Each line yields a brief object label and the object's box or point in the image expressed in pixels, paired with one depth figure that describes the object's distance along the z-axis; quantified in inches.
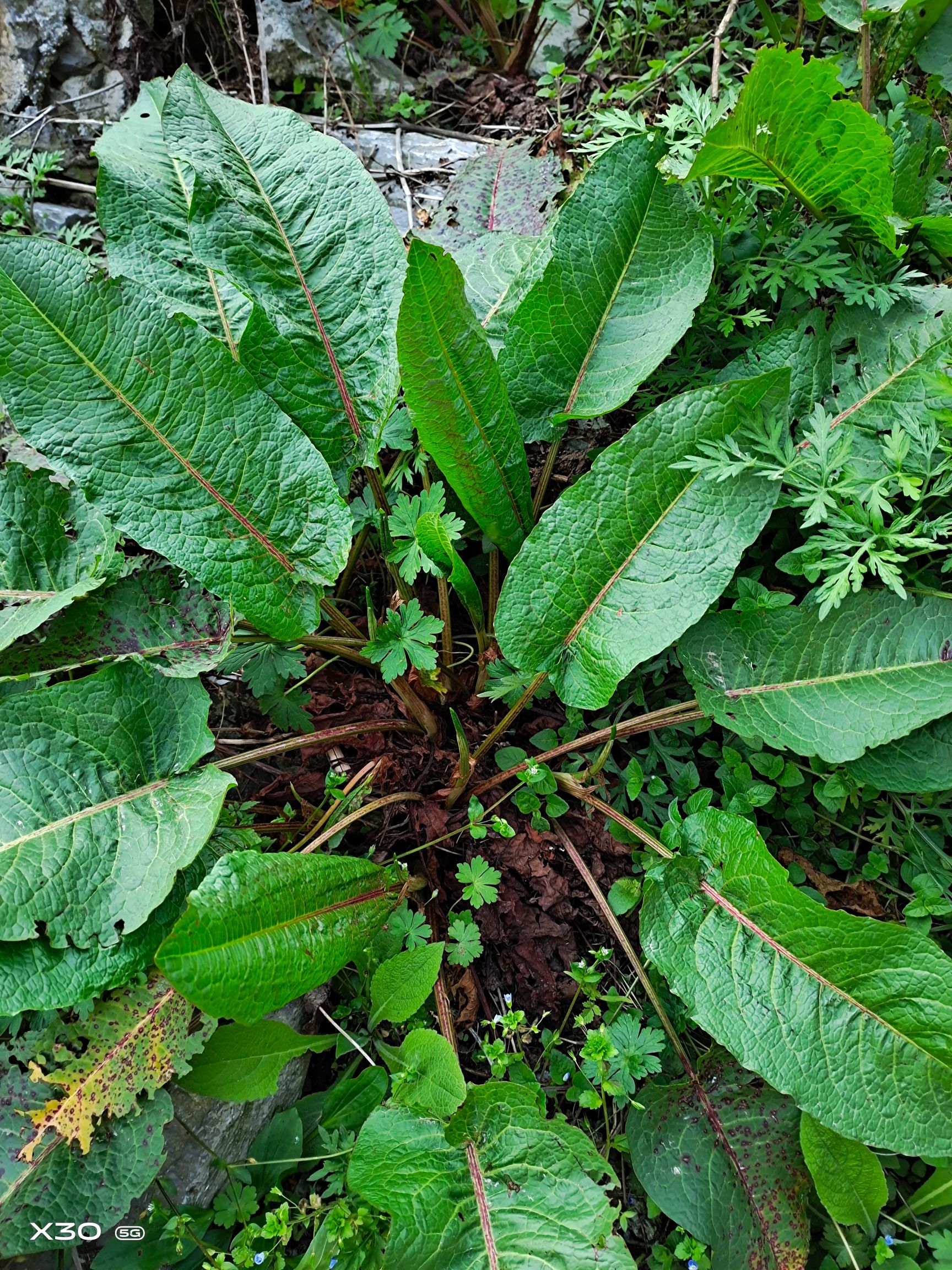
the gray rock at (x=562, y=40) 37.9
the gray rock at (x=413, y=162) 36.6
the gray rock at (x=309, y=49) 38.8
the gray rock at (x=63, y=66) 37.4
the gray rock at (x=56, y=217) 36.6
